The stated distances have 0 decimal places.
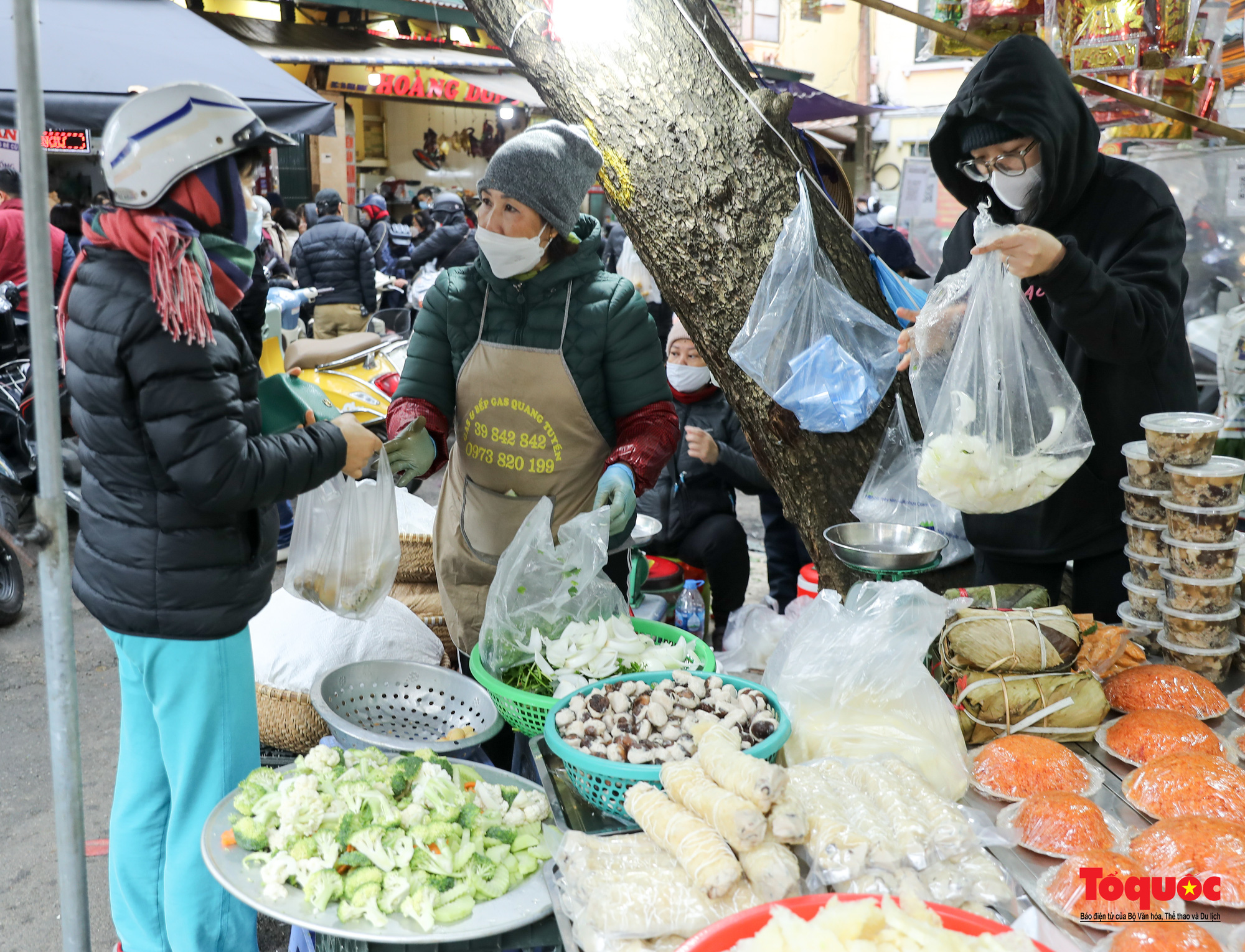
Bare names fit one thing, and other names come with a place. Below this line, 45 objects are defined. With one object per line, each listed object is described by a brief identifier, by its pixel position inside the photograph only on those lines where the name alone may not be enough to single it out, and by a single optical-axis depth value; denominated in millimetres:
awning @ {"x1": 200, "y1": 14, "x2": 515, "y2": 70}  11016
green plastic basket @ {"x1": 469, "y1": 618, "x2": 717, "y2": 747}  2020
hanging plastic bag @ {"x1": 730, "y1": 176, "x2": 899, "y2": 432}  2596
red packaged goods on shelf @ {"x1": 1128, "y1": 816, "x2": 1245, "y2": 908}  1438
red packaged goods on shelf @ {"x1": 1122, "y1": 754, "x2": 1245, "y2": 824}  1645
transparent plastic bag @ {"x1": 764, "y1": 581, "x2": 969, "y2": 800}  1804
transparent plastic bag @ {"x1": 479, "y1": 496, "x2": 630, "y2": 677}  2203
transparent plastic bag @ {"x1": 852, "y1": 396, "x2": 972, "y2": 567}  2566
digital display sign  6250
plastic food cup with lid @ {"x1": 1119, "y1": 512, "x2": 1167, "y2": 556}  2217
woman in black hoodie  2084
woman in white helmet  1812
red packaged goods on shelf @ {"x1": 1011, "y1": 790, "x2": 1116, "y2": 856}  1583
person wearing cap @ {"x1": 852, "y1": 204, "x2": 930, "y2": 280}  5922
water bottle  3951
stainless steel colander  2404
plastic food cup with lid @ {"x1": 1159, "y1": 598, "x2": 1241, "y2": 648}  2189
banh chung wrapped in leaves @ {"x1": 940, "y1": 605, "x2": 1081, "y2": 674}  2016
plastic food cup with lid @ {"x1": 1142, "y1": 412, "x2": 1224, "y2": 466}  2080
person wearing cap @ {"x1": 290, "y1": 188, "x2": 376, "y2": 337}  9242
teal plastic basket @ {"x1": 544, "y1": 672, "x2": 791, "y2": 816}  1642
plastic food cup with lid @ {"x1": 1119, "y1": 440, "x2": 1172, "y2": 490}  2178
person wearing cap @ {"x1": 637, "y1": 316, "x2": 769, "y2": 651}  4129
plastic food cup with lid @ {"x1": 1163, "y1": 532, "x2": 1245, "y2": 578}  2146
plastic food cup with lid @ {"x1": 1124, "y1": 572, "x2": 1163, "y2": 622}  2273
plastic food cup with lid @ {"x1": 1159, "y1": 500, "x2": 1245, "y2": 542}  2109
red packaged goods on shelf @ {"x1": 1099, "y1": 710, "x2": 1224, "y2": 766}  1867
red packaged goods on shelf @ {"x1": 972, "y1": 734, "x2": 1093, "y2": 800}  1763
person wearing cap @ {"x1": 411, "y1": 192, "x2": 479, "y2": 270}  10570
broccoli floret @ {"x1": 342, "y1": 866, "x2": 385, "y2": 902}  1658
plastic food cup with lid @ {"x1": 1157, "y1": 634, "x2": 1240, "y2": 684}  2195
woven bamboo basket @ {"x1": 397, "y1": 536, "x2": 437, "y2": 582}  3459
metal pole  1442
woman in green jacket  2502
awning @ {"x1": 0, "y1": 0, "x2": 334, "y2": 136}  5656
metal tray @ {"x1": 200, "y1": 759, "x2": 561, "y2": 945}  1593
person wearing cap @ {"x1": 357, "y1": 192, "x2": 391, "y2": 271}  12164
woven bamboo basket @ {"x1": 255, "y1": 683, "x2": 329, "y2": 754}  2703
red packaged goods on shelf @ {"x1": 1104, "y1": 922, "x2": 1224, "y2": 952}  1320
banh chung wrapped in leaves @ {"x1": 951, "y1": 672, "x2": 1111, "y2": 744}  1964
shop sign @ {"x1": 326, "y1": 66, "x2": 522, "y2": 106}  13672
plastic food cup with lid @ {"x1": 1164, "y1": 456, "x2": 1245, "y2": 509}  2080
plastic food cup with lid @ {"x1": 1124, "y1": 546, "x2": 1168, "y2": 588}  2244
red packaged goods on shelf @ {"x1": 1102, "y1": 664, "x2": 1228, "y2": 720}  2039
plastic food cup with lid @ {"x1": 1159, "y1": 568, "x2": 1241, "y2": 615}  2170
